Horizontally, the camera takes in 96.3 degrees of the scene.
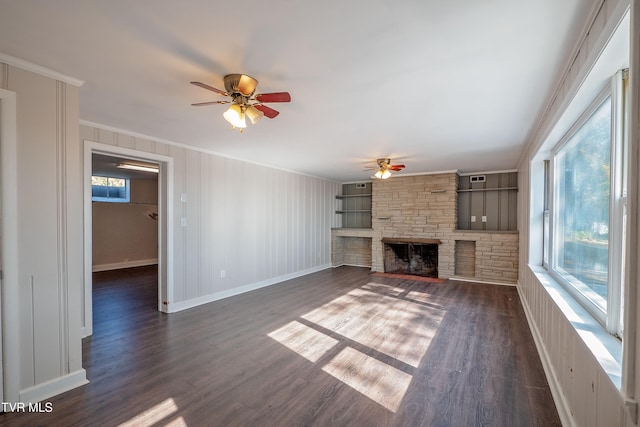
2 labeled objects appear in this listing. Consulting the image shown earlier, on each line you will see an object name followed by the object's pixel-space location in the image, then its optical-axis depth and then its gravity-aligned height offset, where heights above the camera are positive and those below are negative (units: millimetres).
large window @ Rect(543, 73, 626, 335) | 1581 +16
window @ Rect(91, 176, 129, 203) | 7312 +570
